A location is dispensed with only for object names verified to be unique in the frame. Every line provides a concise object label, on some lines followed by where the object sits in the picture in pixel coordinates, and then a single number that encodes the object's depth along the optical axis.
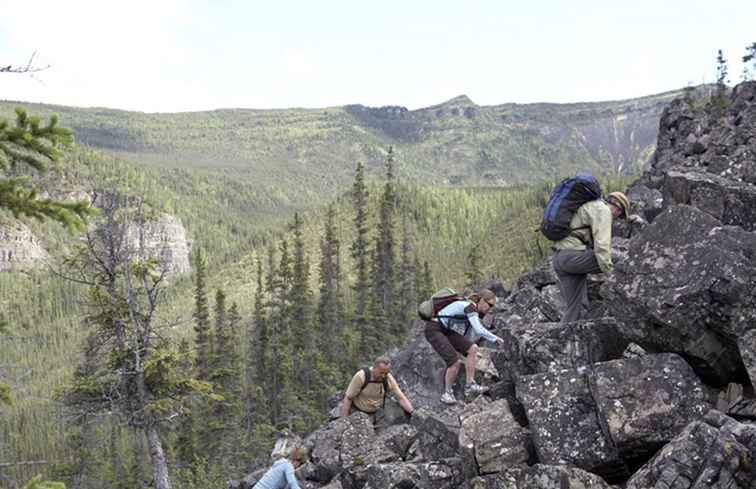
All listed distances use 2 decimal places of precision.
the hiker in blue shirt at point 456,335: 13.77
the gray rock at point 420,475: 9.36
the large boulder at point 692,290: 8.23
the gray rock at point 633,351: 10.04
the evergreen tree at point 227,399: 55.34
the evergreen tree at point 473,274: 68.62
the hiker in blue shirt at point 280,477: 11.34
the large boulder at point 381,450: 11.73
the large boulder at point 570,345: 9.92
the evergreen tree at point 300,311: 67.19
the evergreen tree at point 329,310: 69.69
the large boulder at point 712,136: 15.29
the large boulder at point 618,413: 8.00
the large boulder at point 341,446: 12.86
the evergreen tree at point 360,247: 70.94
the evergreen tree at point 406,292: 73.19
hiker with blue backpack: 10.16
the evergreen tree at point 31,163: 7.97
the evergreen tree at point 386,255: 73.62
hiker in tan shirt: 14.02
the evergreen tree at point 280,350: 66.06
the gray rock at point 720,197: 10.70
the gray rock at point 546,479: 7.54
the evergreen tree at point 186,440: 59.44
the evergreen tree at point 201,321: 63.94
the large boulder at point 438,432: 10.45
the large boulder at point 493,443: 8.73
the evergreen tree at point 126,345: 23.00
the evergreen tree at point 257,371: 67.50
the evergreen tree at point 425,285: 81.75
